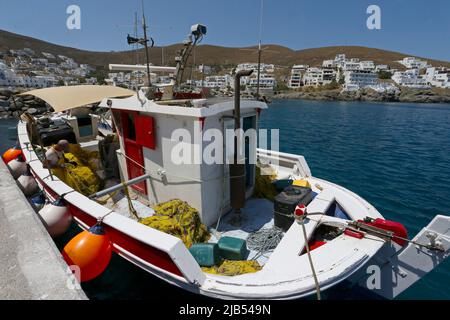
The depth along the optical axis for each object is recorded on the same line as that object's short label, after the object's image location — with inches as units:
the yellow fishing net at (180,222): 153.5
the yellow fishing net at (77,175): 222.7
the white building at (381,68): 5324.8
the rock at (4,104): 1537.4
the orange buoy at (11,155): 293.9
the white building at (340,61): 5530.5
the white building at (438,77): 4227.4
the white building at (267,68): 6222.9
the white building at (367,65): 5352.4
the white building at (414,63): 5969.5
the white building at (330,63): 5807.1
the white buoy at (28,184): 249.9
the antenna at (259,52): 199.9
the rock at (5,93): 1738.4
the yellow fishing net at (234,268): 129.2
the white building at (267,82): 4504.9
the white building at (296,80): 4920.0
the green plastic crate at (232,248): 144.9
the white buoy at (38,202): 208.5
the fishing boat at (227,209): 116.4
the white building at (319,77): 4726.9
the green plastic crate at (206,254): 138.9
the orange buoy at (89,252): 130.6
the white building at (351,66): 5055.1
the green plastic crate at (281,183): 235.0
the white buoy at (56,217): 166.7
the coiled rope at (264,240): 160.1
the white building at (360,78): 4134.1
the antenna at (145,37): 213.1
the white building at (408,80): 4293.8
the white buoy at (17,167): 266.8
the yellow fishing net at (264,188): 229.0
